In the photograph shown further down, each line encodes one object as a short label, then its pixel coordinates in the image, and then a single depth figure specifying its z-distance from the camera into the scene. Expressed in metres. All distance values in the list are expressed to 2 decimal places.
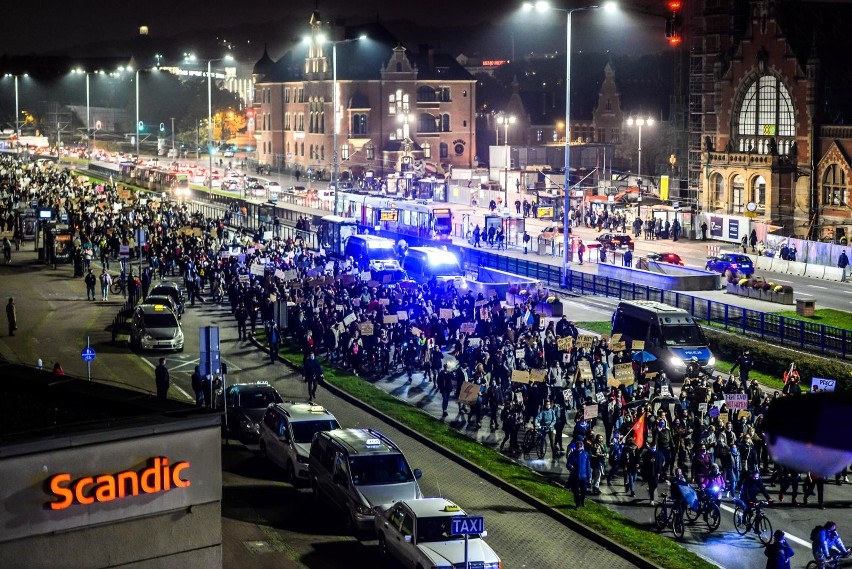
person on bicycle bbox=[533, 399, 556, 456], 27.75
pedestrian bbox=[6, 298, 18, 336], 44.17
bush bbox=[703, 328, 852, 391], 34.94
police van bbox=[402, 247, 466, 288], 53.06
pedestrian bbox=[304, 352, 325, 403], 32.75
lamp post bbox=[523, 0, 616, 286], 50.40
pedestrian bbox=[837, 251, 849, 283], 57.58
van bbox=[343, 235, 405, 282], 54.62
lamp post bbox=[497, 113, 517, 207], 89.64
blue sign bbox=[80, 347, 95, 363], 32.88
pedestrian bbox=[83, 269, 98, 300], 51.76
